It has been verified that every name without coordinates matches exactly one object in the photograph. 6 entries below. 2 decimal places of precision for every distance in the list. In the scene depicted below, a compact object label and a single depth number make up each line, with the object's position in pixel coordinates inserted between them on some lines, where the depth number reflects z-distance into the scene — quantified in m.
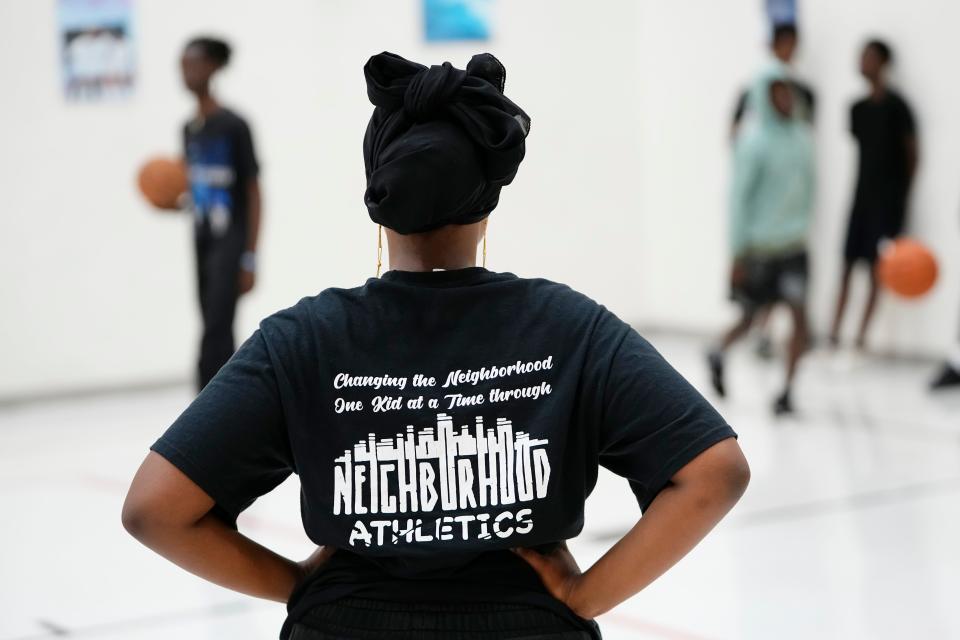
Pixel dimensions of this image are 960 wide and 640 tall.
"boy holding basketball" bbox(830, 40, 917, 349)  8.93
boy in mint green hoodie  7.58
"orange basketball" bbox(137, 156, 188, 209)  7.07
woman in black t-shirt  1.74
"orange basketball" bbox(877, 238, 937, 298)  7.98
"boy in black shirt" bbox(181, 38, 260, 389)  6.57
